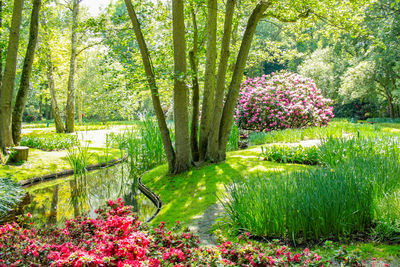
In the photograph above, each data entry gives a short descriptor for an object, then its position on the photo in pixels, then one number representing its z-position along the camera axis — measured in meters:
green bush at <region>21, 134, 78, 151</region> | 10.61
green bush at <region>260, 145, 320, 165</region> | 6.08
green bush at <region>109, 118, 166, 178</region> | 8.05
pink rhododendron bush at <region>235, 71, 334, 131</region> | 11.98
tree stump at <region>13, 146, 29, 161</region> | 8.11
